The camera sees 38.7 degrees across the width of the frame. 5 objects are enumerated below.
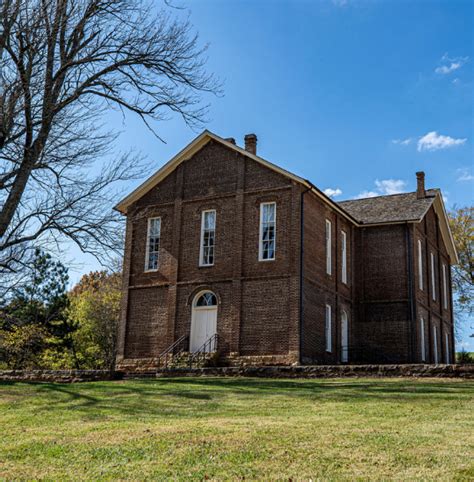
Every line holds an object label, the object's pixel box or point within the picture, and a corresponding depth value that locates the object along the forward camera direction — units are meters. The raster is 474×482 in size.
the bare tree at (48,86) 14.63
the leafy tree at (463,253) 44.09
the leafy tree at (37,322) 24.80
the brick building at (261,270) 24.95
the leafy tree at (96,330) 41.66
